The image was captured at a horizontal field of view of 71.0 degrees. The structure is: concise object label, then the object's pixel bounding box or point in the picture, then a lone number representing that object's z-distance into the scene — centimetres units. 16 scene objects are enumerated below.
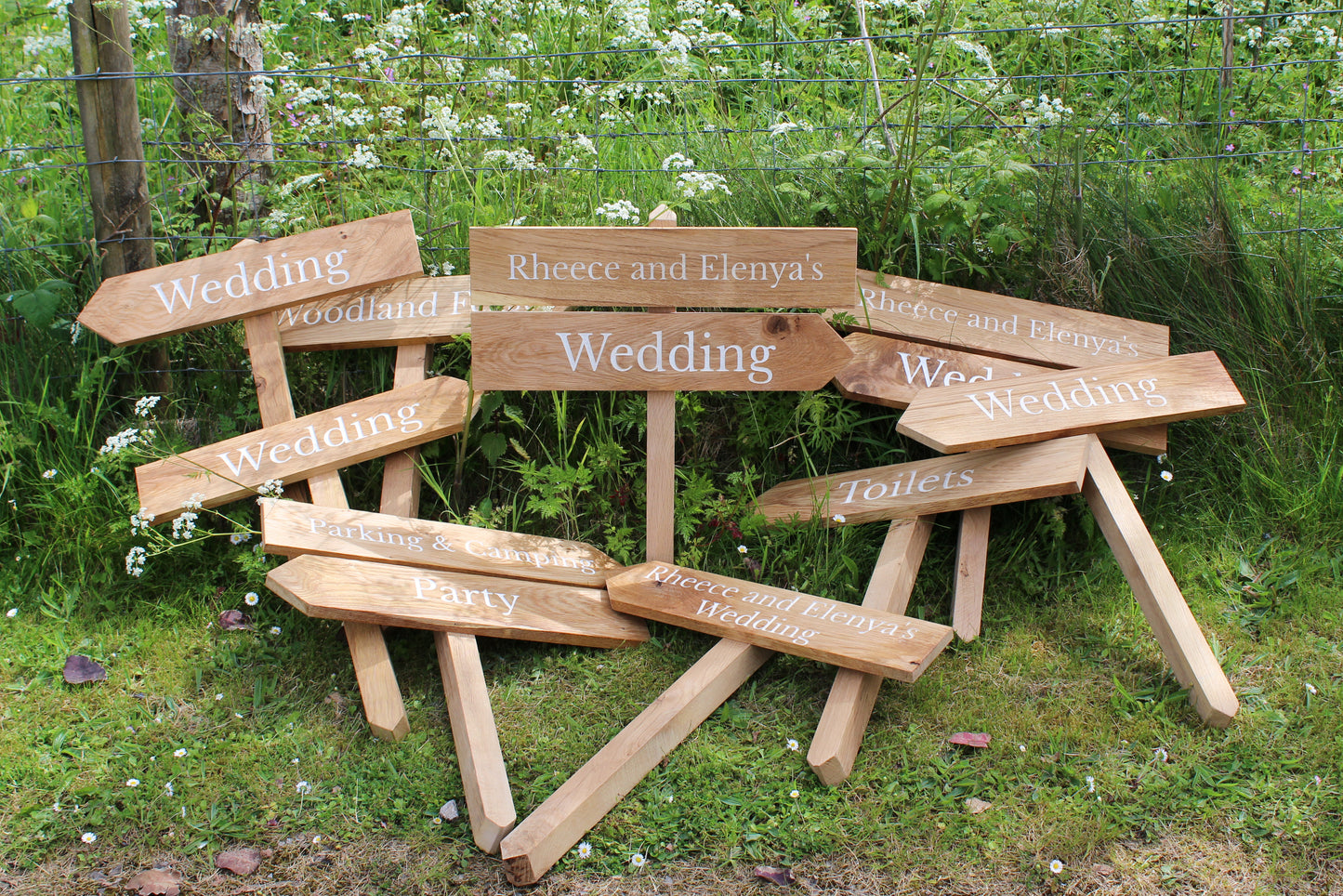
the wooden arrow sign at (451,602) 257
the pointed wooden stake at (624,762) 218
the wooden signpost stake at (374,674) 259
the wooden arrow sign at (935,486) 278
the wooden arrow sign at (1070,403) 281
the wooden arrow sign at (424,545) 276
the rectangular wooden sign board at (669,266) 281
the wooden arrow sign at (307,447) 298
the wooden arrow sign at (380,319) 330
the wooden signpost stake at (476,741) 227
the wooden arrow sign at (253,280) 311
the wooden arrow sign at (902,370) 315
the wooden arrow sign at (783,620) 250
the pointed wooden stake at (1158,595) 252
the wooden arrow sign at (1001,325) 321
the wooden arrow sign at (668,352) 281
